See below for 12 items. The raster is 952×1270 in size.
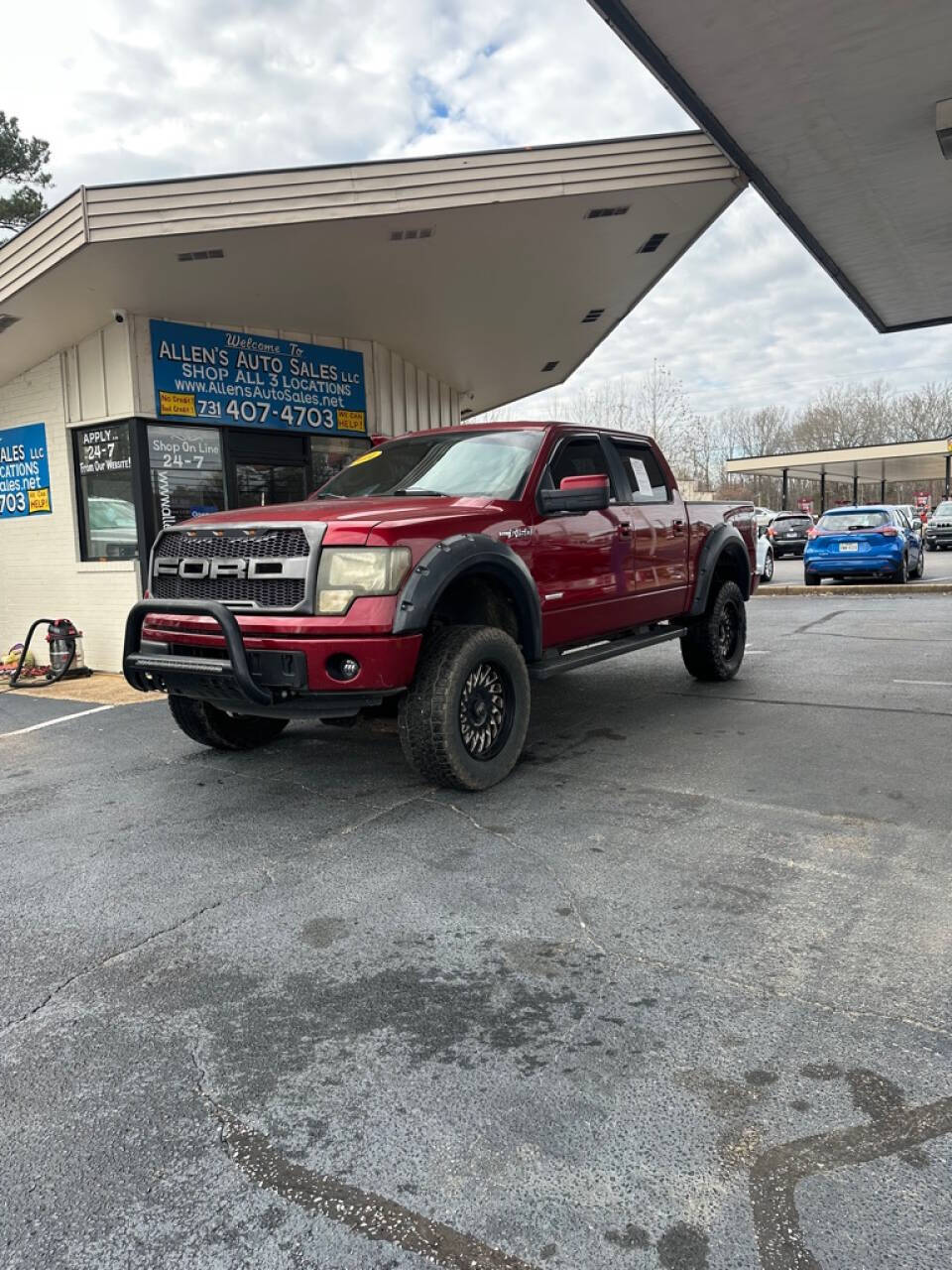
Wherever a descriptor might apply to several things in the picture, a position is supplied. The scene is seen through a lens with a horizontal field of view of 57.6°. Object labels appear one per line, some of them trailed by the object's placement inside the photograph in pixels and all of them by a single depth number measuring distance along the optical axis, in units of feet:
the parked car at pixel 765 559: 60.90
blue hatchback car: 53.42
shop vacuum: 31.01
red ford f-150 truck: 13.97
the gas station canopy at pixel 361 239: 23.98
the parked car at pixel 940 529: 95.04
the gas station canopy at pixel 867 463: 132.57
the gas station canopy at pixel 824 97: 18.63
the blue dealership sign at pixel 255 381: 30.60
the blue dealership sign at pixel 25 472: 33.24
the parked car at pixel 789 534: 87.97
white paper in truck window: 21.86
